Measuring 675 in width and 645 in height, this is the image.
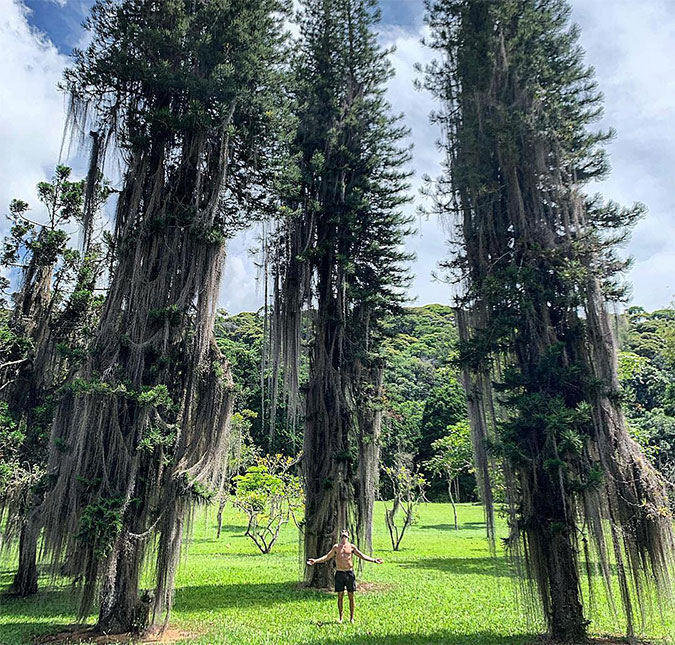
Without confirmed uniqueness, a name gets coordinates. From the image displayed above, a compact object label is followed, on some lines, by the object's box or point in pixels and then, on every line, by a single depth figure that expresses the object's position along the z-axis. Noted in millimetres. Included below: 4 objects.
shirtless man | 8578
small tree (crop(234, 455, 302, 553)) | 20438
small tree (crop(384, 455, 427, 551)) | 21703
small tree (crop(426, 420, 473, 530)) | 21272
